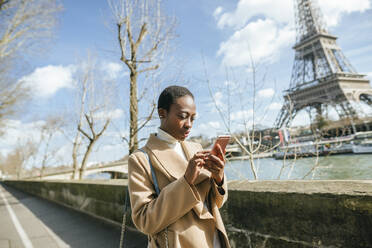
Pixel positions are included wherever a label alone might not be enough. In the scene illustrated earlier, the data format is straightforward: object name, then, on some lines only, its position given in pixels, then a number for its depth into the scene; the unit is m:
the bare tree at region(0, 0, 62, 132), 8.76
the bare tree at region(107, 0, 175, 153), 5.80
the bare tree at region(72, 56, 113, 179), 10.91
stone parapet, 1.45
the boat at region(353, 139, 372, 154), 20.70
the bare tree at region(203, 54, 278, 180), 3.71
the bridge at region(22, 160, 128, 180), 37.60
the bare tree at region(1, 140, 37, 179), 43.17
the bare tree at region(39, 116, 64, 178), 27.02
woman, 1.07
